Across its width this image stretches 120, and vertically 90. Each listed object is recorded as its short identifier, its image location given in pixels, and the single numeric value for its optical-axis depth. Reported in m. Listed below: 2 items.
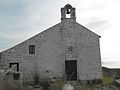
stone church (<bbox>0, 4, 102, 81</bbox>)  12.56
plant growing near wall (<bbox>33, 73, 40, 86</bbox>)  11.88
